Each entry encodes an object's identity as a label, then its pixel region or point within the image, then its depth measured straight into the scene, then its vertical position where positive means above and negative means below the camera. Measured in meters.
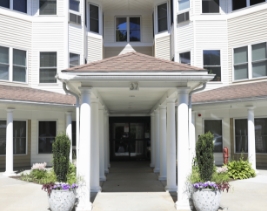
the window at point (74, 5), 18.91 +6.56
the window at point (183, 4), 18.56 +6.46
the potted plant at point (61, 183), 7.87 -1.24
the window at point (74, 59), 18.62 +3.61
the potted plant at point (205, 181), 7.91 -1.23
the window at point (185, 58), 18.38 +3.62
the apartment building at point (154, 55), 15.24 +3.27
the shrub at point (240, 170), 13.42 -1.58
